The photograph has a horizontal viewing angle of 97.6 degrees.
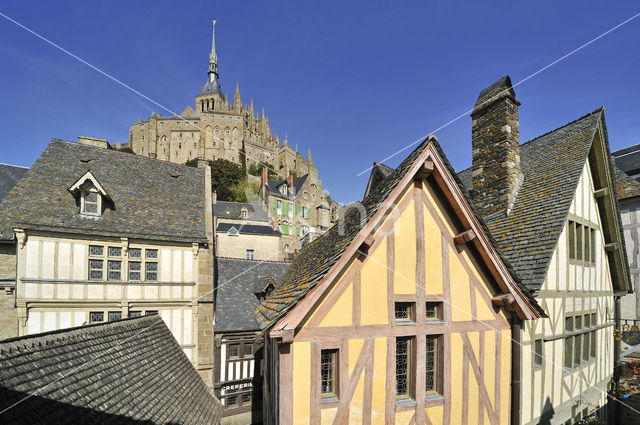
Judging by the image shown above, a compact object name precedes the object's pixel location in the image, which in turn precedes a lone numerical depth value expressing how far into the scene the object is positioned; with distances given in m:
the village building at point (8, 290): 12.34
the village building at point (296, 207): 46.38
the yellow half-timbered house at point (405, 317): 4.52
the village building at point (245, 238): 33.91
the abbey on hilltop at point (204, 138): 80.06
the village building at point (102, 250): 12.04
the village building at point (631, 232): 12.27
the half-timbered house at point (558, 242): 6.58
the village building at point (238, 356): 15.09
